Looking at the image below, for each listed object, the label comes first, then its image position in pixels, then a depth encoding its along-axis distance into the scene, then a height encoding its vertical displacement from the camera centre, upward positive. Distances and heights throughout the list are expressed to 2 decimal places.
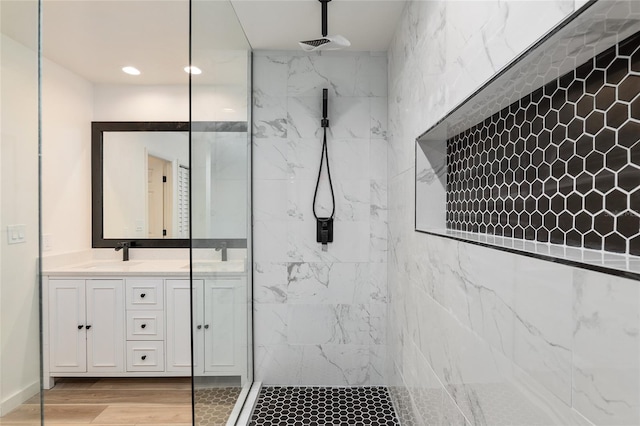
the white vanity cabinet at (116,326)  2.82 -0.85
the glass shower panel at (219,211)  1.57 +0.03
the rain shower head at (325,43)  2.00 +0.95
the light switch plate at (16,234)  1.01 -0.05
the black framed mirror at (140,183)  3.30 +0.29
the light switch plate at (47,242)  2.92 -0.21
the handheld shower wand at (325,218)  2.62 +0.02
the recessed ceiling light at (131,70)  3.05 +1.22
